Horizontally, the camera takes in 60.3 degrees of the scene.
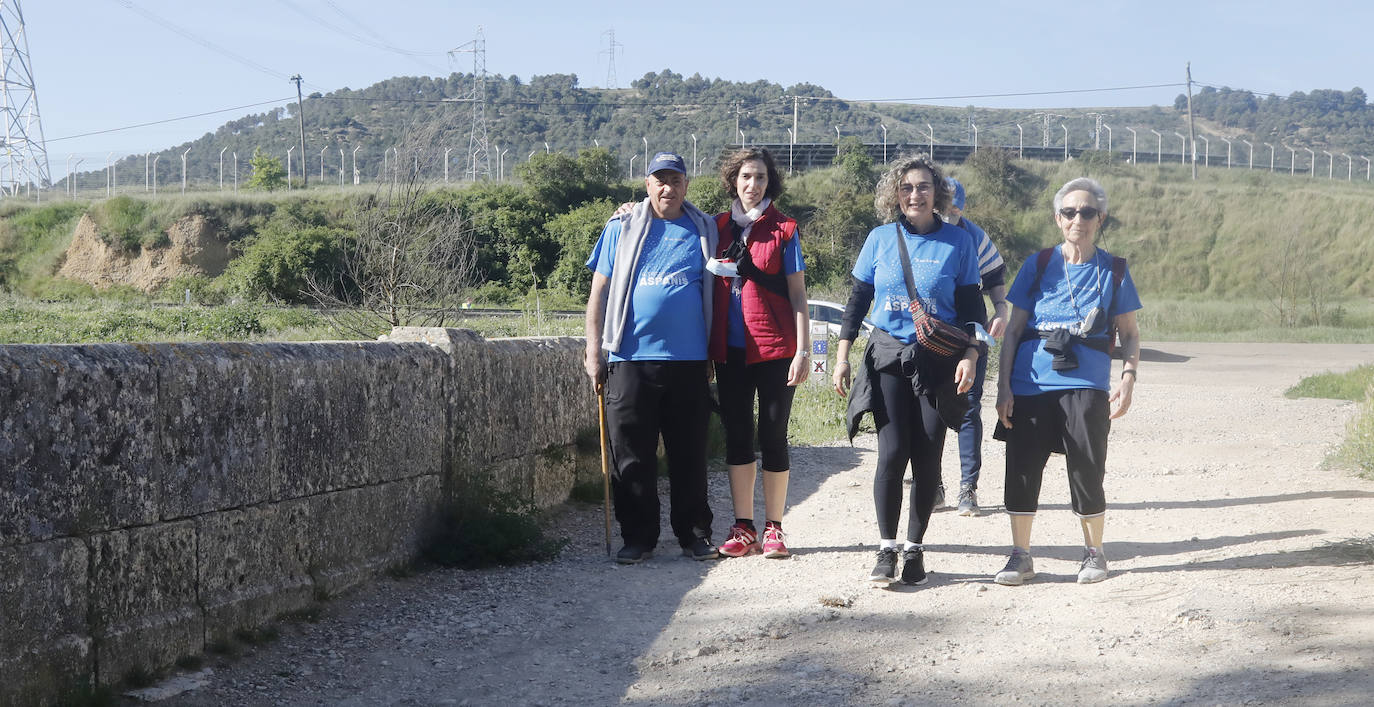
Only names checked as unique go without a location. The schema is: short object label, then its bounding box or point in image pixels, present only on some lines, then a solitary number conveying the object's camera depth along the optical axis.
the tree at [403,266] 18.31
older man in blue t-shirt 5.53
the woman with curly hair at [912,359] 5.00
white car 20.47
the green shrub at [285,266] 37.28
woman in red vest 5.50
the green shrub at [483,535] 5.54
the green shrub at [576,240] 39.31
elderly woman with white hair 4.88
